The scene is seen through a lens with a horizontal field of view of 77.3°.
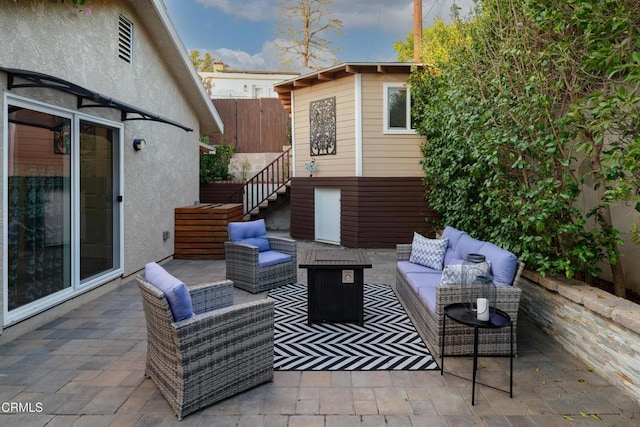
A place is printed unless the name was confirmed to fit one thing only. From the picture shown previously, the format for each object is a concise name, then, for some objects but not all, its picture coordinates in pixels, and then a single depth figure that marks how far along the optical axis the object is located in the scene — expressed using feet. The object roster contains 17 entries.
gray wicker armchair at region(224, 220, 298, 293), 18.78
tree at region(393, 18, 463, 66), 18.81
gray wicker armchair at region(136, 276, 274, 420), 8.61
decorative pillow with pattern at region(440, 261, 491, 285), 11.44
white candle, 9.46
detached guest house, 30.60
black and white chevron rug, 11.27
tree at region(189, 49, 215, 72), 84.17
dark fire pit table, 14.46
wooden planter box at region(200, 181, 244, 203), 40.68
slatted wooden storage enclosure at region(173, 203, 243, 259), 27.45
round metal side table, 9.27
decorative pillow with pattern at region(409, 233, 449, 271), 16.74
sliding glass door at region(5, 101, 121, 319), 13.12
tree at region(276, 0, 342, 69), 55.11
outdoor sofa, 11.57
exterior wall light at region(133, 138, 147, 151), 21.27
